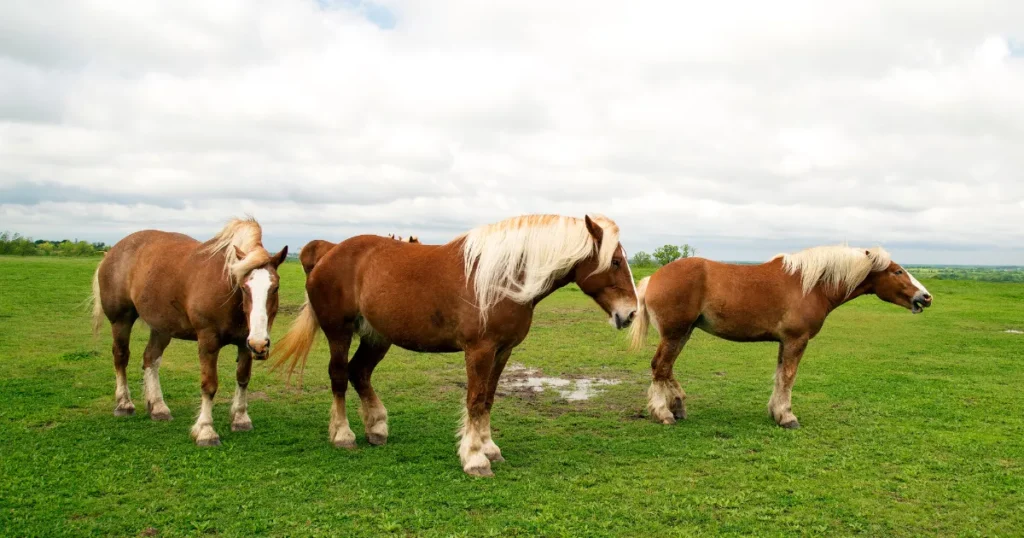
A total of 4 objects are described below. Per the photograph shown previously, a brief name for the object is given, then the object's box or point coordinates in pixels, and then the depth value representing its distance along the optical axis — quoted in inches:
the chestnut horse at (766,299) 258.2
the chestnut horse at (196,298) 204.1
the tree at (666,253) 1785.2
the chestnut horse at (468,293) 190.4
